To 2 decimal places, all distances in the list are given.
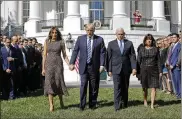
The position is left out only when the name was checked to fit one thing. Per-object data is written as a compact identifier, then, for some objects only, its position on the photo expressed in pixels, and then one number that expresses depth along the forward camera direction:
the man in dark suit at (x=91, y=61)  10.10
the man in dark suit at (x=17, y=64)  13.21
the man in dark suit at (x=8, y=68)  12.57
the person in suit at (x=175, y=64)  12.77
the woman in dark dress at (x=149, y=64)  10.47
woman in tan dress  10.03
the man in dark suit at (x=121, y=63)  10.24
